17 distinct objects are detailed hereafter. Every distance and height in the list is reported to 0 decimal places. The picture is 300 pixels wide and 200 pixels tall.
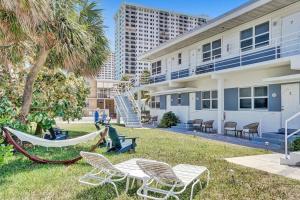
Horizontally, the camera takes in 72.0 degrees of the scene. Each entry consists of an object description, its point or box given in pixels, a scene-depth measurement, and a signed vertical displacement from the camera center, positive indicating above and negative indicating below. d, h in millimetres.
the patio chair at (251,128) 11618 -1320
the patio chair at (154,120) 20837 -1595
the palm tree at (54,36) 5956 +2576
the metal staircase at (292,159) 6544 -1733
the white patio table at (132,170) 4297 -1513
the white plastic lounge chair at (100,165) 4389 -1336
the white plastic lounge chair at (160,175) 3725 -1314
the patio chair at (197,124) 15406 -1456
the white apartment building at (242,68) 10617 +2156
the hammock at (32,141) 6210 -1223
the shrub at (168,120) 17794 -1363
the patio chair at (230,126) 12953 -1358
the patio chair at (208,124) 14446 -1393
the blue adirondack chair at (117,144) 7878 -1597
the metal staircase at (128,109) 17591 -442
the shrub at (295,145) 8200 -1581
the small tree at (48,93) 9701 +574
